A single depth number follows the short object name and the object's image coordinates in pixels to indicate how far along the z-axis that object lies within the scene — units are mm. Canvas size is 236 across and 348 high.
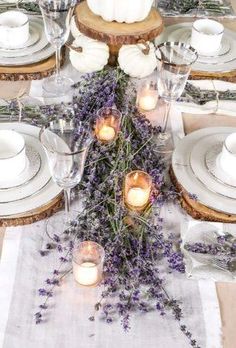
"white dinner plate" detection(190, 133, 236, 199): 1018
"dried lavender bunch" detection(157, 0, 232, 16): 1664
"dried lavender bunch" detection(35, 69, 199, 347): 858
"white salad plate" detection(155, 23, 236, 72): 1393
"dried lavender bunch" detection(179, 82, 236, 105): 1314
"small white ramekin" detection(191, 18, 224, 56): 1392
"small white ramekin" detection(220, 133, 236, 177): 1019
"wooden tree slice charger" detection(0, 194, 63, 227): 956
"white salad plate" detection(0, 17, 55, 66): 1342
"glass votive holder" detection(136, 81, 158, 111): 1293
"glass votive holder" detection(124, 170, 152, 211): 994
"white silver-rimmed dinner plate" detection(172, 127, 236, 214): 999
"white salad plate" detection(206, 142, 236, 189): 1030
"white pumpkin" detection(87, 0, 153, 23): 1307
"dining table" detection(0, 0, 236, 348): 812
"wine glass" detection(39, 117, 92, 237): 883
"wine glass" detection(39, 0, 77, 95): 1194
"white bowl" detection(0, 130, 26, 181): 970
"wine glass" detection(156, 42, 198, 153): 1104
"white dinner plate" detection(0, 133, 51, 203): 964
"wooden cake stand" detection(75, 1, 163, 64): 1326
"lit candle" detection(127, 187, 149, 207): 996
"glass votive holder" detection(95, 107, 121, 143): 1125
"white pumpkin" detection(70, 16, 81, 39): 1387
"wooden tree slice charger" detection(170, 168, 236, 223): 994
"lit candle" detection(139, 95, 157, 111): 1293
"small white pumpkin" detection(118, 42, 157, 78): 1322
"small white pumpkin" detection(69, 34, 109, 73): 1330
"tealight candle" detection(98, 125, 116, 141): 1123
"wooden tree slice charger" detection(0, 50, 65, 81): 1330
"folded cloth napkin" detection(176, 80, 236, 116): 1290
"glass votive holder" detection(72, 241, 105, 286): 866
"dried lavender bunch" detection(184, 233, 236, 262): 935
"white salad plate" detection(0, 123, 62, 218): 953
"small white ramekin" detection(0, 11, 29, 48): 1341
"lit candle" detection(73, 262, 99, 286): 863
